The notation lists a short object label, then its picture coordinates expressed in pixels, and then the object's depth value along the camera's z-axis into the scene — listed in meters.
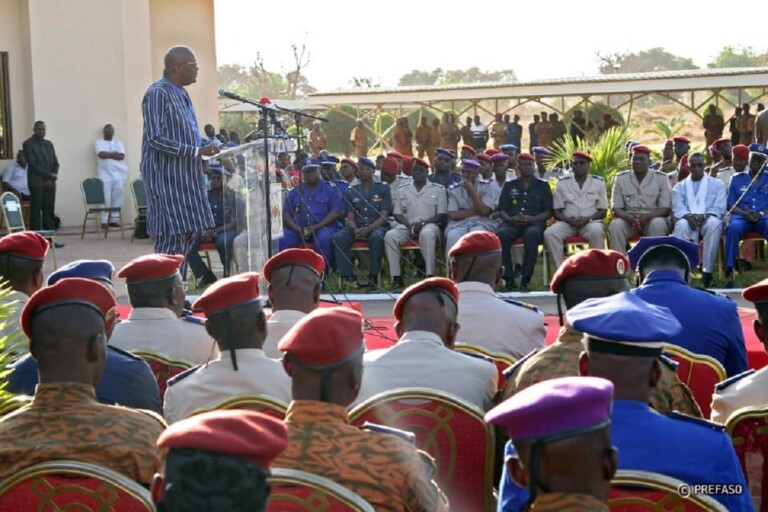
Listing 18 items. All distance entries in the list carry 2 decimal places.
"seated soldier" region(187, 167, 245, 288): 8.62
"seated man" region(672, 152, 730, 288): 10.94
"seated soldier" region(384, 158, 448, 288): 11.52
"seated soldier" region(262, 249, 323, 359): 5.26
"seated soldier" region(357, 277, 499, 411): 3.85
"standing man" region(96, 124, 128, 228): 17.48
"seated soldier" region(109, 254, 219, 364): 4.88
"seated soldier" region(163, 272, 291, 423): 3.82
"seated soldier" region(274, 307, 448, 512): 2.60
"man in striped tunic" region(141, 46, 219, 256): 7.70
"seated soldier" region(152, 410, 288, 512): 1.95
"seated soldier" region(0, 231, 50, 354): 5.61
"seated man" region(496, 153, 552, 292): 11.21
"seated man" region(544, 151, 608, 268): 11.16
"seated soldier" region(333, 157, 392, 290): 11.61
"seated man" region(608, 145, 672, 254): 11.12
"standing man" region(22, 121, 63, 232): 16.19
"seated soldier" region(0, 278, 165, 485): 2.93
